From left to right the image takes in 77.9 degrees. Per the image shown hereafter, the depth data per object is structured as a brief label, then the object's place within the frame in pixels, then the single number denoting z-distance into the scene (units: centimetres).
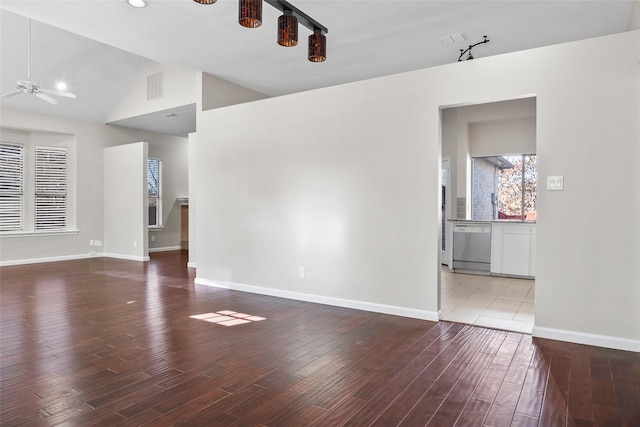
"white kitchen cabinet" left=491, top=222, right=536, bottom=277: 589
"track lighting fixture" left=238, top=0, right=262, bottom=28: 258
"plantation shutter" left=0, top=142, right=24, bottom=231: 752
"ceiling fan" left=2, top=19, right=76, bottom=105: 540
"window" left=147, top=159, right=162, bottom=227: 965
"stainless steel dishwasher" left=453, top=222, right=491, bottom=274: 638
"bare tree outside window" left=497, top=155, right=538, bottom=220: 708
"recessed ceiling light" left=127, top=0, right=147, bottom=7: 369
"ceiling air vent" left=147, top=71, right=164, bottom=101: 735
